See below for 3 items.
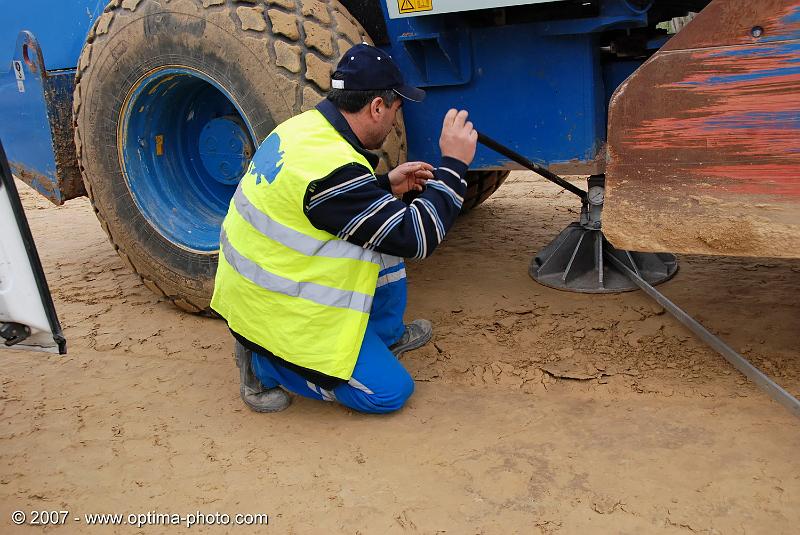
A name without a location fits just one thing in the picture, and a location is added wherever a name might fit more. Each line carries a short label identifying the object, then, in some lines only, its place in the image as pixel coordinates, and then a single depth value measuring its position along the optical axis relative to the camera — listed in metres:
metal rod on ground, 2.32
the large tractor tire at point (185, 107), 2.86
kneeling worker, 2.30
